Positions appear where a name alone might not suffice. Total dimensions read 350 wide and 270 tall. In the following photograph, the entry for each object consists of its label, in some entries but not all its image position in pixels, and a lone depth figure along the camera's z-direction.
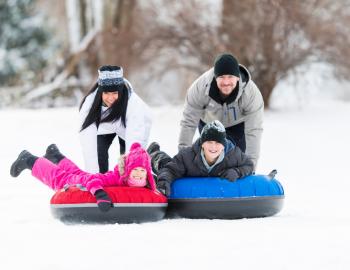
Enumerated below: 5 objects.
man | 12.74
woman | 12.05
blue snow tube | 11.34
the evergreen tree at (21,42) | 39.97
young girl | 10.83
